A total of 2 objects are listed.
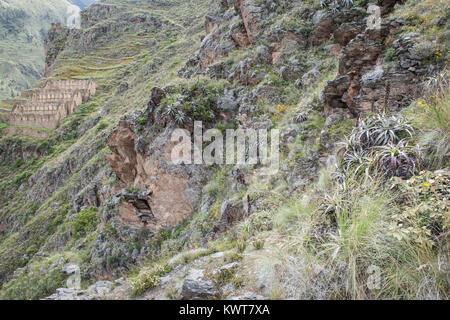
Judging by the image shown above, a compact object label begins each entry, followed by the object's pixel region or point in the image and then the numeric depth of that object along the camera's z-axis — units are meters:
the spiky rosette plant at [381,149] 2.79
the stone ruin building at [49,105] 35.50
